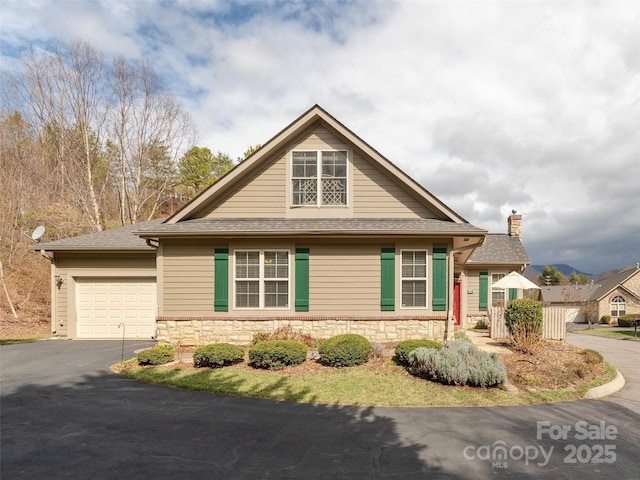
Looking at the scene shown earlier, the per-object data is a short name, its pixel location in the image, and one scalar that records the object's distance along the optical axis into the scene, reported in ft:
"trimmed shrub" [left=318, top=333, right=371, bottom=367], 29.53
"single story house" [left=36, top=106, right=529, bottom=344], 36.73
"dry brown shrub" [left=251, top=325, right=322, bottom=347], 35.12
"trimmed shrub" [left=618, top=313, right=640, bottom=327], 127.44
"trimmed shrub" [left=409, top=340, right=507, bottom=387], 24.95
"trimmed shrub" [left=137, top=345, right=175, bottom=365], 30.37
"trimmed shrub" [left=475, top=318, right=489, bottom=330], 56.80
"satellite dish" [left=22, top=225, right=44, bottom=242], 46.61
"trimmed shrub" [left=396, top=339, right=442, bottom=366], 30.01
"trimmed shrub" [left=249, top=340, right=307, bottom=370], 29.22
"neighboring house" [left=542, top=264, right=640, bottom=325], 143.02
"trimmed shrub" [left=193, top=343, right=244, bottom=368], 29.48
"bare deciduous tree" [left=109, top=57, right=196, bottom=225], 81.92
